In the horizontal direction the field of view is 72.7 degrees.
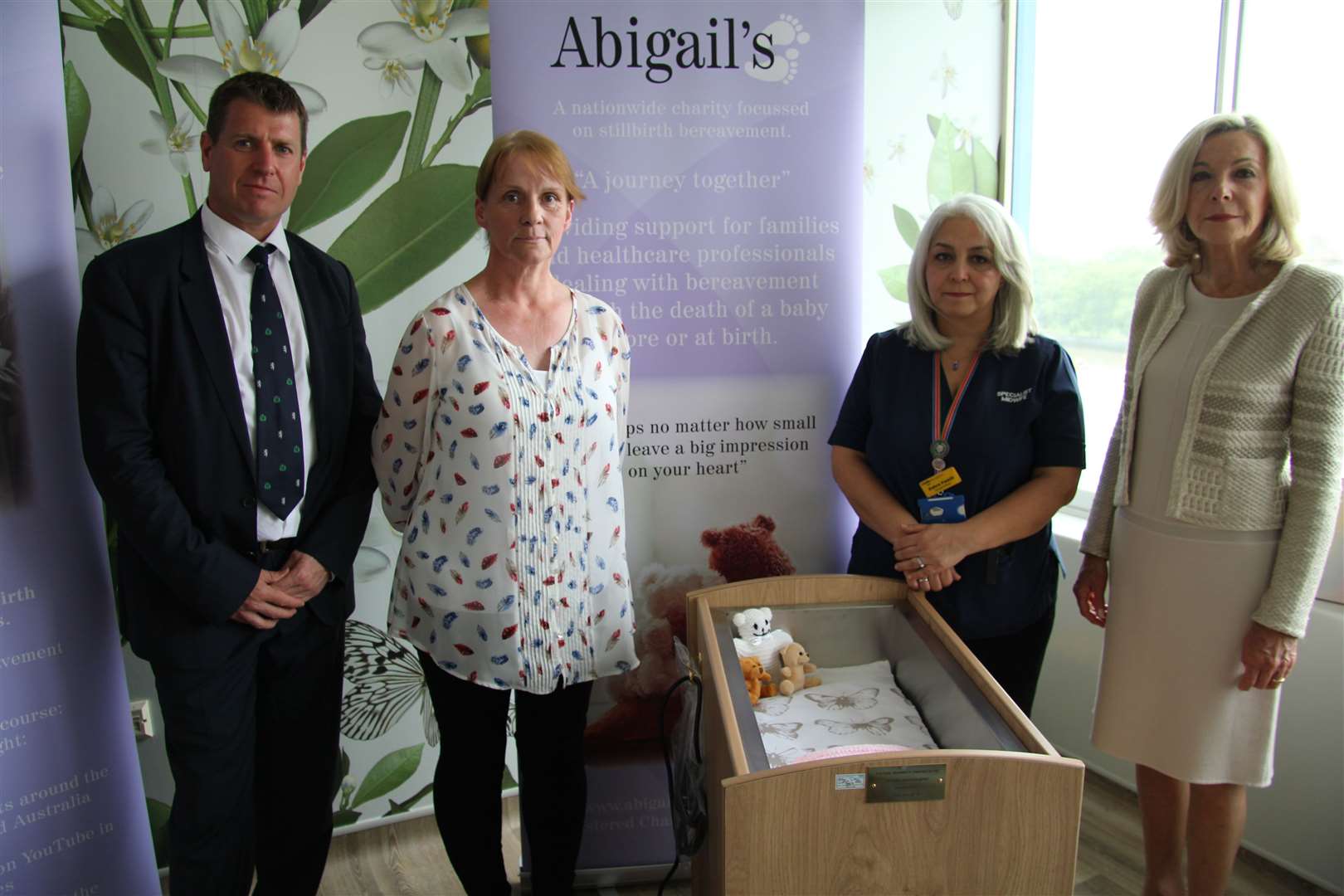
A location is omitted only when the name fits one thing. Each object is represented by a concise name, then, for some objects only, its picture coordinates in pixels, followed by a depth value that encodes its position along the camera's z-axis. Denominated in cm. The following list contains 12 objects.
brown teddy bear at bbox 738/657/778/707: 183
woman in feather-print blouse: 162
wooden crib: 123
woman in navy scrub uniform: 188
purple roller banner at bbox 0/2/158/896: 171
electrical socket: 230
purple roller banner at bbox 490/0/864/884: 204
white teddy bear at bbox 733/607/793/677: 192
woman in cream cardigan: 163
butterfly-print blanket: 165
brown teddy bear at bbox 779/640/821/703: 190
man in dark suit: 160
